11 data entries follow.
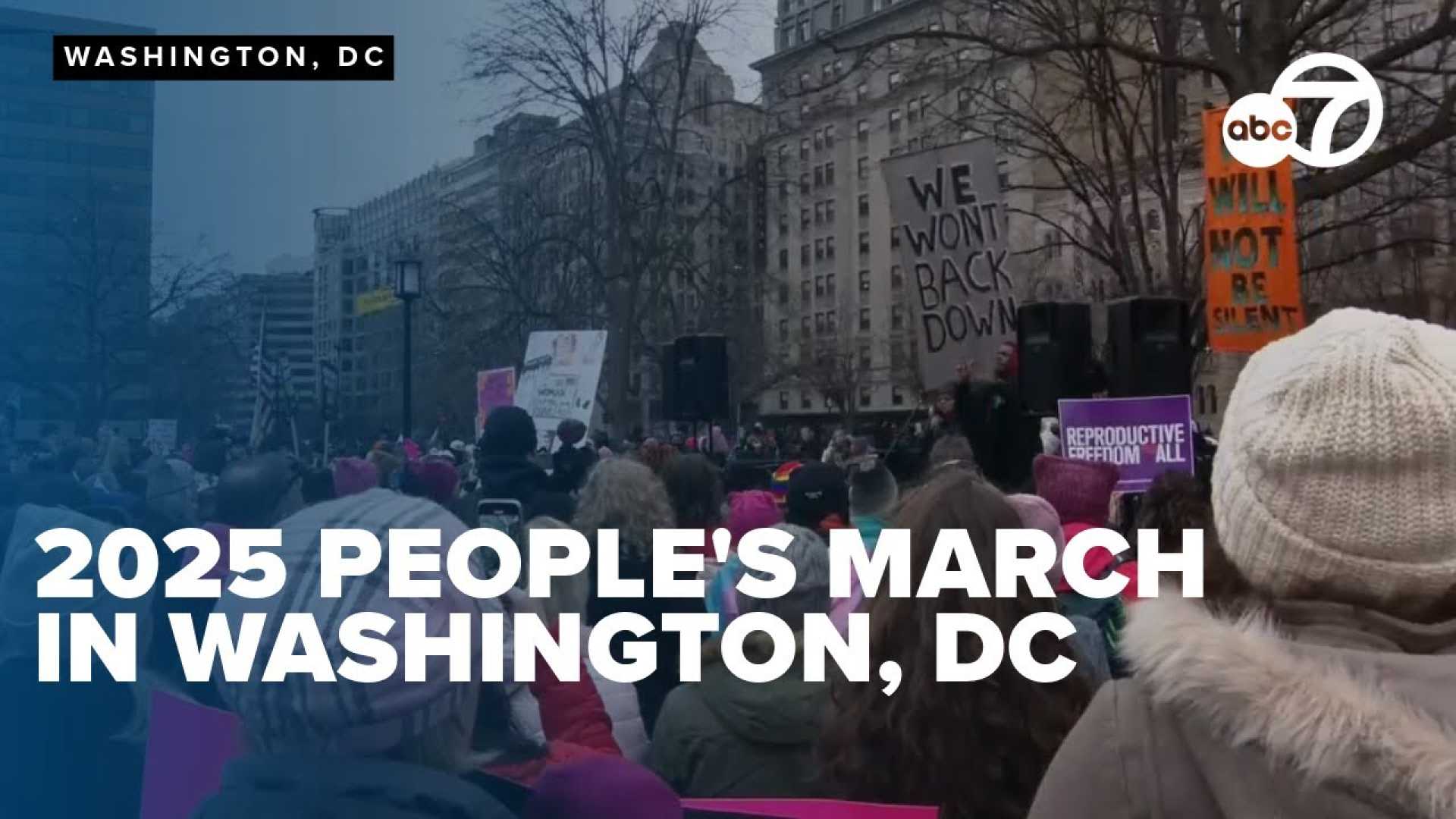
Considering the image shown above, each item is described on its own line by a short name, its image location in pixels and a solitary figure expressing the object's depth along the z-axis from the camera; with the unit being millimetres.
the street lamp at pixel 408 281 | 15227
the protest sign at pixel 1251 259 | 8320
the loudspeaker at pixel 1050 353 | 9211
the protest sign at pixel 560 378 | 13977
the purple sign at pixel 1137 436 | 7613
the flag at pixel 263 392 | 16109
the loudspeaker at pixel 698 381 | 14008
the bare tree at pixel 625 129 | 26312
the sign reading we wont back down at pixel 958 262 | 9586
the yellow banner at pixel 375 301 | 16359
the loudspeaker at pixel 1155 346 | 9062
